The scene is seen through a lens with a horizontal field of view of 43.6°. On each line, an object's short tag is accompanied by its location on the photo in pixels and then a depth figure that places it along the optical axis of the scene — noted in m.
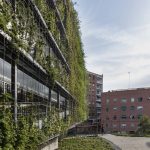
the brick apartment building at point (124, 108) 46.84
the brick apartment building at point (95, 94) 59.57
